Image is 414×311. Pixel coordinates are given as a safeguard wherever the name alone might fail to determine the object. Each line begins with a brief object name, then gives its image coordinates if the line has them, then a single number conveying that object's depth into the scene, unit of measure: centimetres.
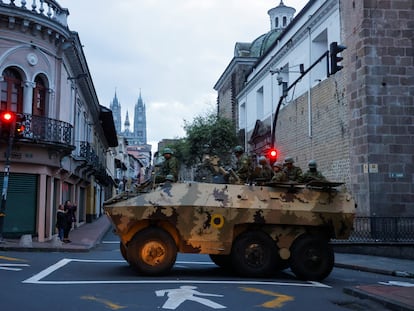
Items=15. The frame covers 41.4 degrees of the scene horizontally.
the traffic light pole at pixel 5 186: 1802
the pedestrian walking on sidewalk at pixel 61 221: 2098
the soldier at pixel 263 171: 1272
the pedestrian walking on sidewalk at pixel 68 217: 2122
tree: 4041
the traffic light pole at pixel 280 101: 1979
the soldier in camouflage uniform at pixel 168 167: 1248
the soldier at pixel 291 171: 1285
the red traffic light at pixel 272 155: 1947
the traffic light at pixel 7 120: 1716
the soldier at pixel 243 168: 1273
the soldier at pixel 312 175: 1263
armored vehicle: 1133
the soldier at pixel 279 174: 1228
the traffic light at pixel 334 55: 1502
